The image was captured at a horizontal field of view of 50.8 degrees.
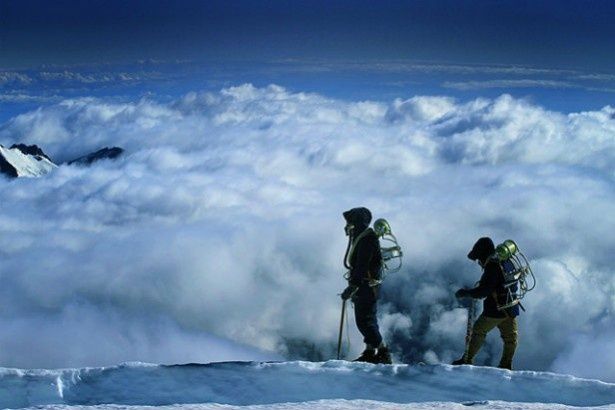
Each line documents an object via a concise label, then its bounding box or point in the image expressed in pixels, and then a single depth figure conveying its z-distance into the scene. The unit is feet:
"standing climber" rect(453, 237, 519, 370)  35.78
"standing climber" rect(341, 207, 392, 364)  35.99
